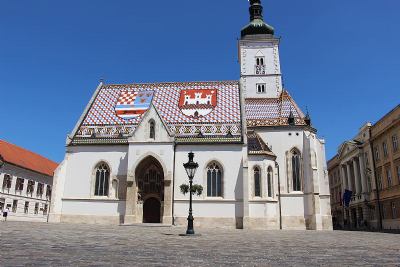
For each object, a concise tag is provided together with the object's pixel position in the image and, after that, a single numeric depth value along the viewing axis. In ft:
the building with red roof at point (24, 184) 149.69
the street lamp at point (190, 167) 70.95
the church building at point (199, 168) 110.52
